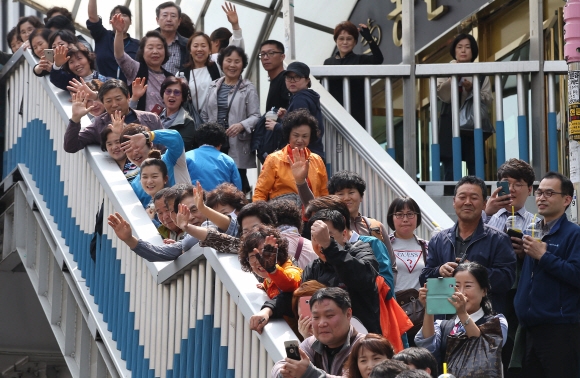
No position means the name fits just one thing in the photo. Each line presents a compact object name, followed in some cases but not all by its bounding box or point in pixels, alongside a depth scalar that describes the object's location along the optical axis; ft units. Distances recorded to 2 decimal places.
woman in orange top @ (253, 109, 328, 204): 58.29
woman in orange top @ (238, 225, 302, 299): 40.63
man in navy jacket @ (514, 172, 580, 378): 45.62
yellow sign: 49.67
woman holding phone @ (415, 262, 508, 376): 39.91
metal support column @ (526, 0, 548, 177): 70.23
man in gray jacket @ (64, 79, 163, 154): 57.67
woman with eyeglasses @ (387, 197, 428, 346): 50.03
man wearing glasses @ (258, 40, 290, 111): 67.51
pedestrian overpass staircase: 43.42
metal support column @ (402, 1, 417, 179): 70.95
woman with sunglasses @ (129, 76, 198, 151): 64.03
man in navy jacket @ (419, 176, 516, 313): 45.19
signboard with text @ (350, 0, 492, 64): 85.35
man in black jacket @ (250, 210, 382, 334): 39.19
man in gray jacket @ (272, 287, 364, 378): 36.63
